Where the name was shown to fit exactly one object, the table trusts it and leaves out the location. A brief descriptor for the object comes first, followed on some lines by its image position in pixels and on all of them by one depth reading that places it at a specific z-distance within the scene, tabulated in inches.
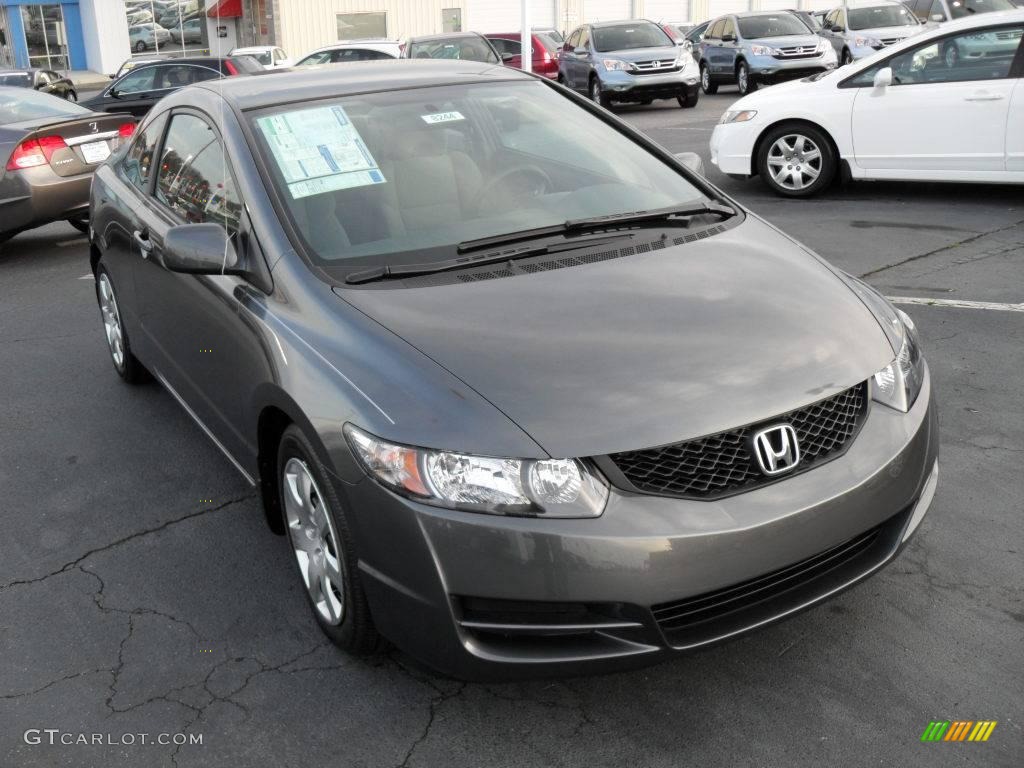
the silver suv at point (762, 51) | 762.8
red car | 925.8
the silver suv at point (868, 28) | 834.2
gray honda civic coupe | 102.3
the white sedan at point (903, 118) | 344.2
